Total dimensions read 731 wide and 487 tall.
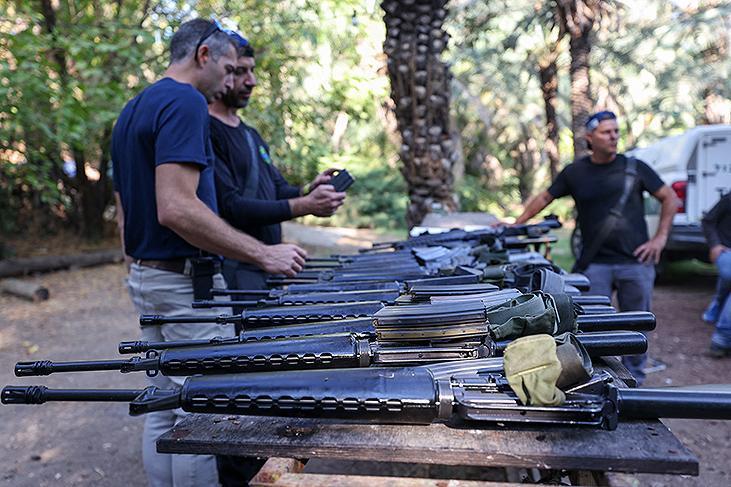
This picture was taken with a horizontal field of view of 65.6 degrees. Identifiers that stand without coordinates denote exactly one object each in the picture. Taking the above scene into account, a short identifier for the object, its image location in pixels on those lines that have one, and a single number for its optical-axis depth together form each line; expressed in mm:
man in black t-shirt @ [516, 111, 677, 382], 4129
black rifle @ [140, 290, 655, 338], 1525
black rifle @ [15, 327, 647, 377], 1436
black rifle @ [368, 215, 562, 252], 3467
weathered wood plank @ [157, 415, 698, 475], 1143
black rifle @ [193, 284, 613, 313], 1956
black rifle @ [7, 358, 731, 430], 1229
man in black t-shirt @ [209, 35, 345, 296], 2926
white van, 7867
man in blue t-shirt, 2254
